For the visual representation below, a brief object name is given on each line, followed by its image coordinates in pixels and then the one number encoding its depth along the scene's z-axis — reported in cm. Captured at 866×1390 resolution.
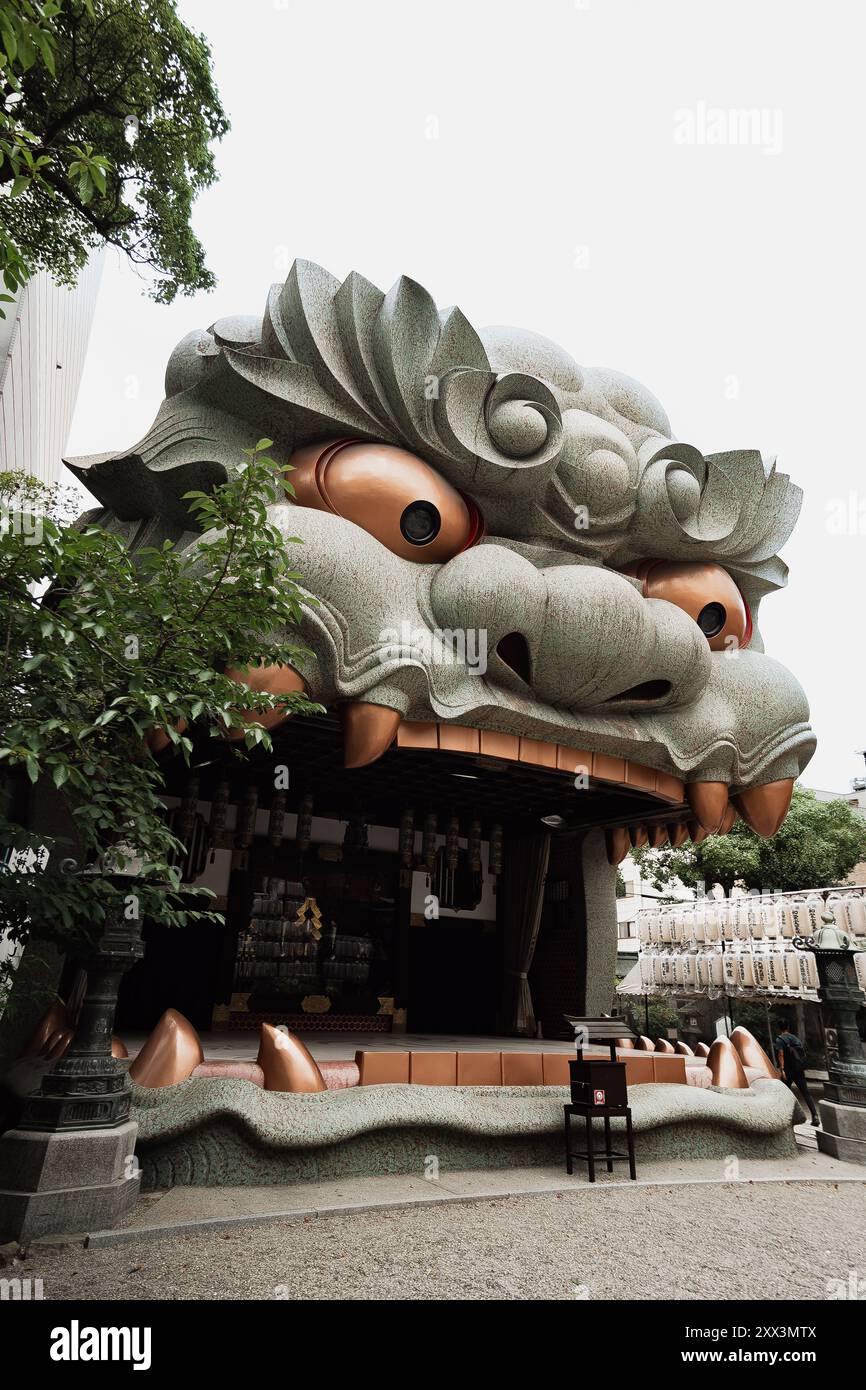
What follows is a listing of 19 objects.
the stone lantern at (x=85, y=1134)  493
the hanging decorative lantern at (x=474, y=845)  1095
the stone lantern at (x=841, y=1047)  902
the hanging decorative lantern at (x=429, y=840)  1078
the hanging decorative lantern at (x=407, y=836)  1074
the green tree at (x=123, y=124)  832
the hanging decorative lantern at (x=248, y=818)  968
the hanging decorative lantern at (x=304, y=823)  1002
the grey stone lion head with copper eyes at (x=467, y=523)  745
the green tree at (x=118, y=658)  418
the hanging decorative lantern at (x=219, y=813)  951
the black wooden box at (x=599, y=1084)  698
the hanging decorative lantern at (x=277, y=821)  968
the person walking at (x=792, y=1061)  1396
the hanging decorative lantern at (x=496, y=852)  1142
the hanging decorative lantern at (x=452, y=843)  1082
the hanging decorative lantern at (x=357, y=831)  1130
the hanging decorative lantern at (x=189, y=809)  930
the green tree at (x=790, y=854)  2341
